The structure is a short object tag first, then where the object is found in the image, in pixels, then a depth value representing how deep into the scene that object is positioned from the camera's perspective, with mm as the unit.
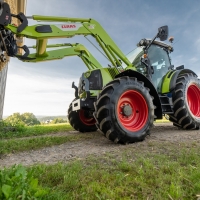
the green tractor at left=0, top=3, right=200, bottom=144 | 3619
